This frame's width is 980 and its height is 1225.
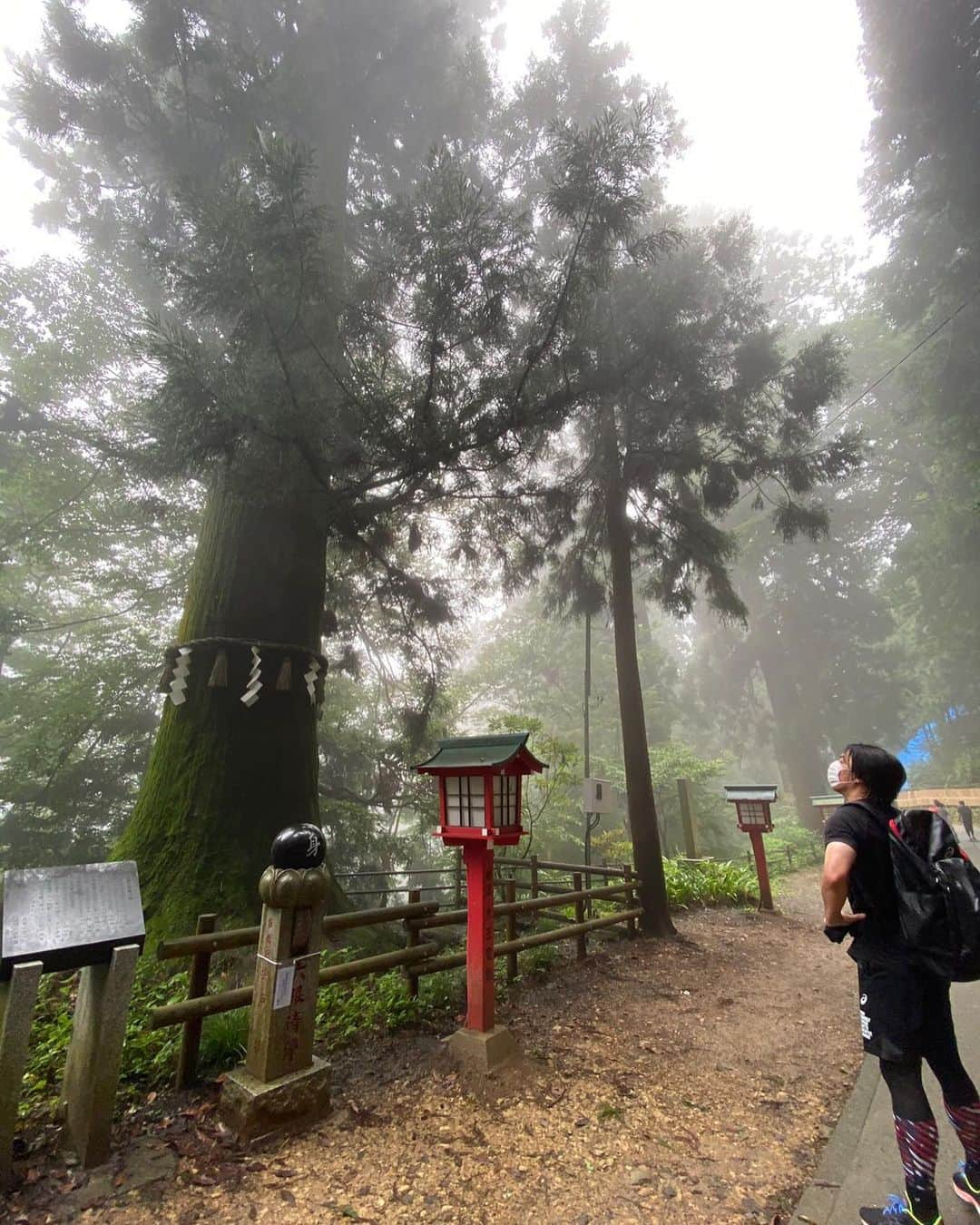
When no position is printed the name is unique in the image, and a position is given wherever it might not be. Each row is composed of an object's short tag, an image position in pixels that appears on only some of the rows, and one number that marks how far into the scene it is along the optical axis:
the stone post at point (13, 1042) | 2.31
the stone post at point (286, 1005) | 2.76
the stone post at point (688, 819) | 11.88
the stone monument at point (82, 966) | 2.34
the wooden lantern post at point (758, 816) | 8.77
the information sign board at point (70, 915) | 2.42
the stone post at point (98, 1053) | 2.51
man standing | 2.03
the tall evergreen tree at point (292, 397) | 4.60
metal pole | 8.64
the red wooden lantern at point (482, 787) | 3.75
